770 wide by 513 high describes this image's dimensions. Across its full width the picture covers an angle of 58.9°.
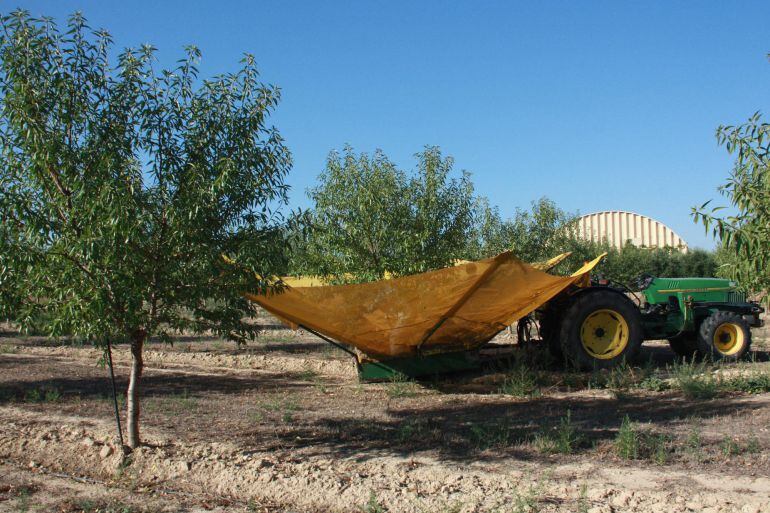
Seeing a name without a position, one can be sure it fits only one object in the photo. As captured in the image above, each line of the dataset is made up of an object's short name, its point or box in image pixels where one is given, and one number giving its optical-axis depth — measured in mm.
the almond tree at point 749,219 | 5023
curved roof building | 42375
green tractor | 11320
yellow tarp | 8805
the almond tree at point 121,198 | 5840
